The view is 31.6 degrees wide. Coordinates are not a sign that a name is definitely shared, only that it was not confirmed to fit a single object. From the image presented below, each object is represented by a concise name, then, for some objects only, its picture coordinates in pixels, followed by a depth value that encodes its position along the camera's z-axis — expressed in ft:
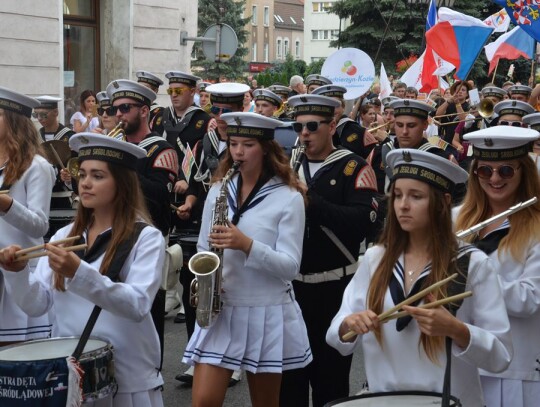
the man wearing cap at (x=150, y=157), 22.07
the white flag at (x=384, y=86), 54.24
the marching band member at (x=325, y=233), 19.20
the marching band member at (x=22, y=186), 18.57
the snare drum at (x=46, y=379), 12.96
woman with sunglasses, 15.06
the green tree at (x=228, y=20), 199.82
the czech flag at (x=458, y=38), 42.50
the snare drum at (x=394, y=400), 12.01
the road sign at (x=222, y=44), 53.21
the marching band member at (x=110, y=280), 14.15
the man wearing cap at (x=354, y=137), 34.06
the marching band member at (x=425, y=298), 12.54
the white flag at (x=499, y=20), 63.52
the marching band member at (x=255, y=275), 16.72
